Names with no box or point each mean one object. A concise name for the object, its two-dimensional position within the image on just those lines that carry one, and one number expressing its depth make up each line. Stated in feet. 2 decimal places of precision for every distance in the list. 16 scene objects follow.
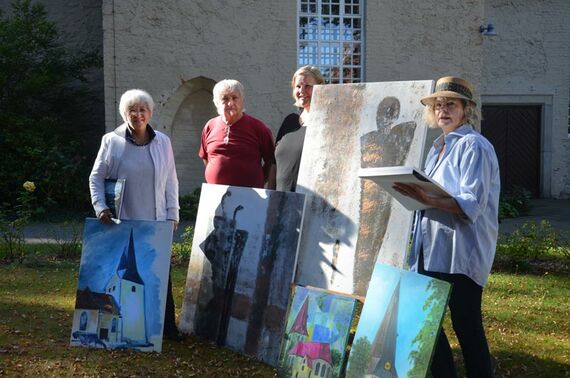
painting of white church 16.72
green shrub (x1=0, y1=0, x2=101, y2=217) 46.83
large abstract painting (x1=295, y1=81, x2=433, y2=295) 14.97
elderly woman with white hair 16.70
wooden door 63.93
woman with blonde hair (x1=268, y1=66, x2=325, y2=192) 17.70
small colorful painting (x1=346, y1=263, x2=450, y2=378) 11.70
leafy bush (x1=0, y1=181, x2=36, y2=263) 28.60
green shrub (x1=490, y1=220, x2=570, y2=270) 28.27
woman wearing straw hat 11.45
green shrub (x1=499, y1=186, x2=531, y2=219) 51.16
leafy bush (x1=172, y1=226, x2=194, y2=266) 28.89
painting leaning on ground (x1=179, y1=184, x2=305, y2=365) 16.20
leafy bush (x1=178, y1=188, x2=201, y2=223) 44.60
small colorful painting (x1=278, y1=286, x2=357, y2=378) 14.28
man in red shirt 17.51
